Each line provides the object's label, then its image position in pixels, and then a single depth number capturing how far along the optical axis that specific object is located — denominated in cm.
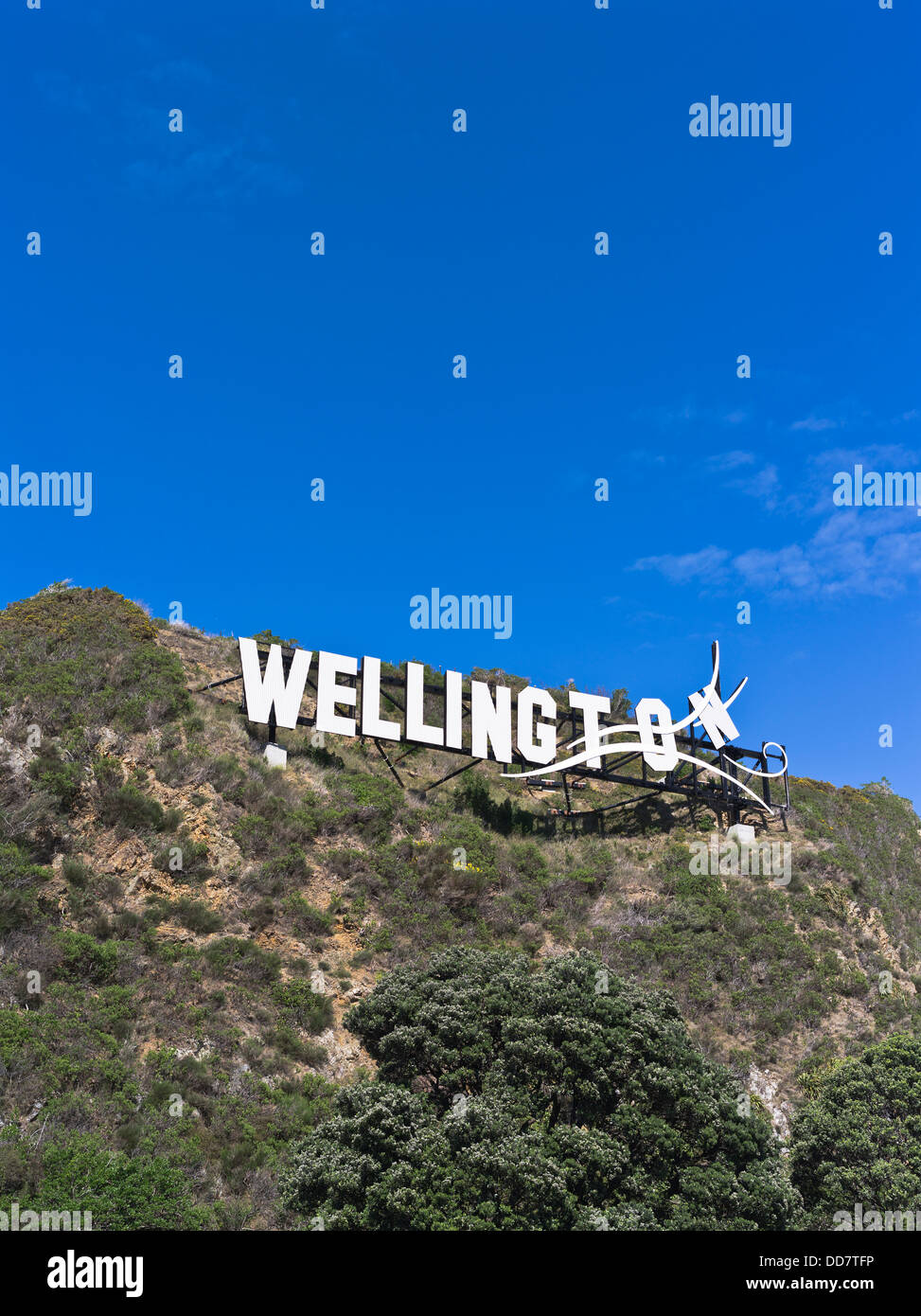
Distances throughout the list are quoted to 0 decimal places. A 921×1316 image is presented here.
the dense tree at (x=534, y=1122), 1684
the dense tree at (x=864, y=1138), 2158
